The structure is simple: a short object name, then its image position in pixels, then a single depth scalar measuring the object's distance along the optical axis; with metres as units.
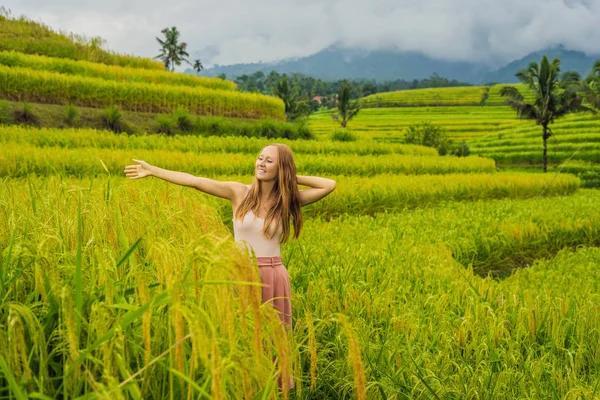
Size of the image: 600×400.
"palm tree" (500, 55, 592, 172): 23.23
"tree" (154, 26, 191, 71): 61.50
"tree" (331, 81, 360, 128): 39.38
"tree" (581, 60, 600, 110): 23.74
